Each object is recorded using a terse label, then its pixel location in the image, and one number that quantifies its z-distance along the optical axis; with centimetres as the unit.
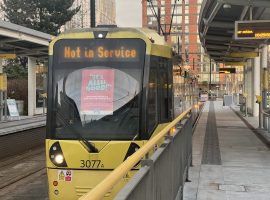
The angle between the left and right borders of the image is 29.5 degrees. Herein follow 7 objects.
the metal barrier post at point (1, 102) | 2183
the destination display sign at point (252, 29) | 1411
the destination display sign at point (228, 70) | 3831
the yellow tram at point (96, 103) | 722
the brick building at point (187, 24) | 14250
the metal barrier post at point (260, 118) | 2118
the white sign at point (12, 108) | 2428
